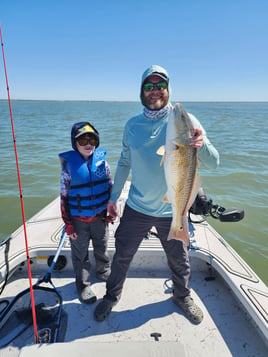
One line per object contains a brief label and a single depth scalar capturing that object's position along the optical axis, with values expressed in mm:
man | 2281
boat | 2527
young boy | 2902
